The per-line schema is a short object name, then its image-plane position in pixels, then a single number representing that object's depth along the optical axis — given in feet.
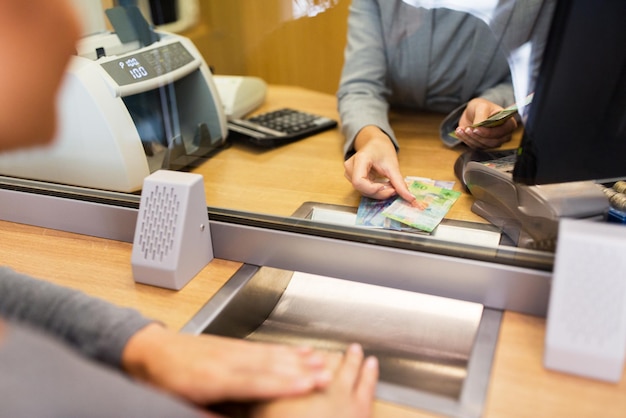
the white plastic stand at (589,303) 1.78
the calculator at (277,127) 3.59
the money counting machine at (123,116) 2.81
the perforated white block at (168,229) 2.38
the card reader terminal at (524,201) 2.22
